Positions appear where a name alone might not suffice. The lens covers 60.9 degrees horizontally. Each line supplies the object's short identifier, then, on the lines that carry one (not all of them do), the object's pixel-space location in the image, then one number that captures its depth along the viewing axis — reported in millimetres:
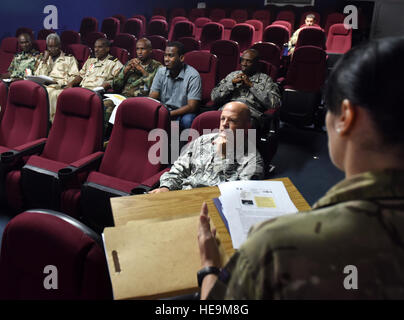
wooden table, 1254
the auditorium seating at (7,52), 5625
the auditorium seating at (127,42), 5715
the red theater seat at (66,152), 2227
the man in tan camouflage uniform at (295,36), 6216
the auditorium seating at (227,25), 7965
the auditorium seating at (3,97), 3042
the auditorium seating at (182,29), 6766
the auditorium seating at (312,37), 5898
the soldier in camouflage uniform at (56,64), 4723
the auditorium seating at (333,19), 8047
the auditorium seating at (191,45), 5488
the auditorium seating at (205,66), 3938
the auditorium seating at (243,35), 6270
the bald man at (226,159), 1881
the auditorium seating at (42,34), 6577
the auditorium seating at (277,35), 6351
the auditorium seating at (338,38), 7195
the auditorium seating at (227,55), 4746
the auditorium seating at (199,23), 8102
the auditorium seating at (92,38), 6305
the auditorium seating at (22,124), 2539
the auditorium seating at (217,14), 8945
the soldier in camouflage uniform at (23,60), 4977
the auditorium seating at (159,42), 5762
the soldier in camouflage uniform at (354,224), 487
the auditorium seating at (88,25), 7586
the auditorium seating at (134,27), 7430
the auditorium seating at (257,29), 7738
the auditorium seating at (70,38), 6246
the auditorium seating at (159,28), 7147
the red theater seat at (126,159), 2055
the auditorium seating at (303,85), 3975
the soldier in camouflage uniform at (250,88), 3291
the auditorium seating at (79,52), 5289
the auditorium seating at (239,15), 8930
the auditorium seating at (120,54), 4979
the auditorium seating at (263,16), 8812
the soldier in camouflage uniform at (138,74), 3986
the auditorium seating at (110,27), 7465
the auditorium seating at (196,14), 9003
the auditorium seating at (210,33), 6520
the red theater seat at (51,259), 970
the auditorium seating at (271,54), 4660
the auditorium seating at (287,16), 8547
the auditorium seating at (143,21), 7703
